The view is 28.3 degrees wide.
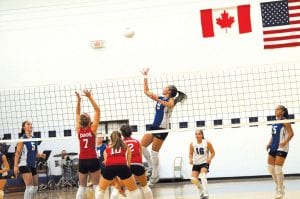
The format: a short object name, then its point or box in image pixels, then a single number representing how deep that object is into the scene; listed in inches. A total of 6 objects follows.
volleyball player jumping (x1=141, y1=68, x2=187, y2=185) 535.2
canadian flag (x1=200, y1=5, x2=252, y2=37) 809.5
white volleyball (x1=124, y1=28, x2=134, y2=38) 818.8
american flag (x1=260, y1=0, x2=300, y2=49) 796.6
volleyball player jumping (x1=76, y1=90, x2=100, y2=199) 451.2
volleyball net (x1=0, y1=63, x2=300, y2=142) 792.3
